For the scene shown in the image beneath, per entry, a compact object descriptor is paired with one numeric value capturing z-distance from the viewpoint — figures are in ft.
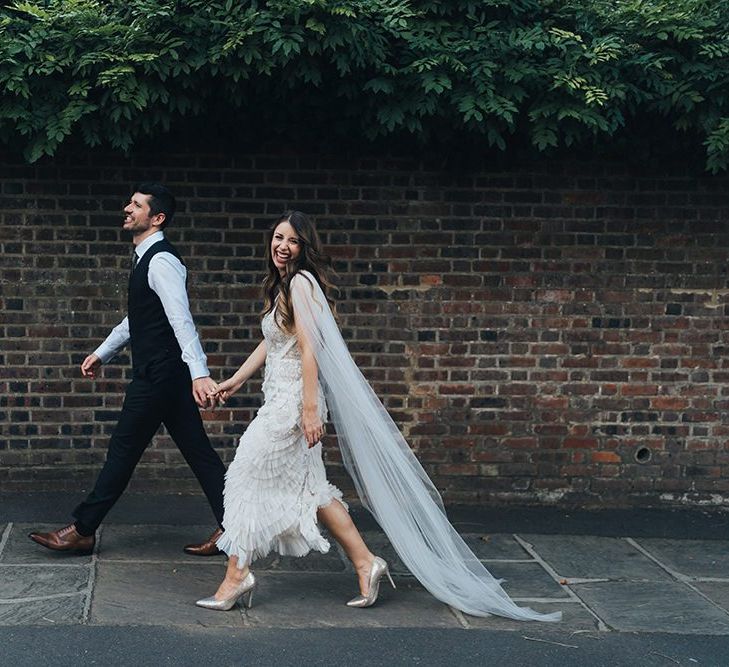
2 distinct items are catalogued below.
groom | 17.99
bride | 16.37
